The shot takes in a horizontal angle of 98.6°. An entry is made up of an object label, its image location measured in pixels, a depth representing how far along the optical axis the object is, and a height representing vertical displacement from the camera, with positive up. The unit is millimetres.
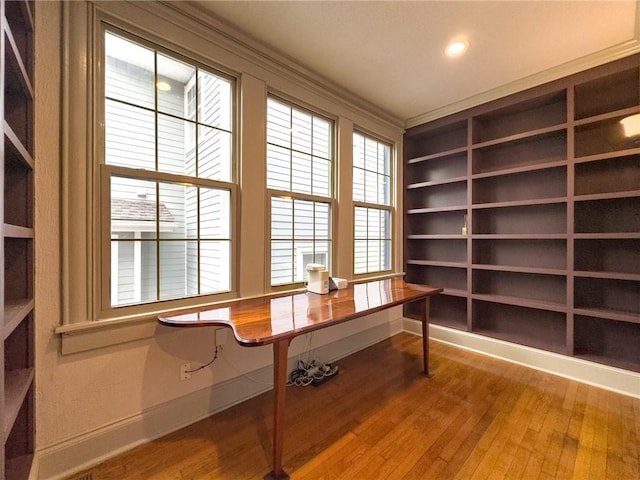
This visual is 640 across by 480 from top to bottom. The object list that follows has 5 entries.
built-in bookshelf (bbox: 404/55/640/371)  2330 +235
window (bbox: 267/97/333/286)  2387 +472
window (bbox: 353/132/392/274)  3203 +414
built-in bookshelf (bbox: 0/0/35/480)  1225 -15
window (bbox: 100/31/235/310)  1628 +400
